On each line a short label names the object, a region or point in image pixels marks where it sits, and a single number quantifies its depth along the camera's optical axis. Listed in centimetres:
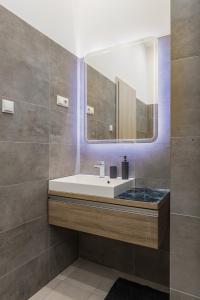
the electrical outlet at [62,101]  185
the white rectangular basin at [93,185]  150
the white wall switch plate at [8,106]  137
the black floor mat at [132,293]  160
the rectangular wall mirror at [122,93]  180
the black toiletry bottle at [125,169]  183
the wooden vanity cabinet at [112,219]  133
